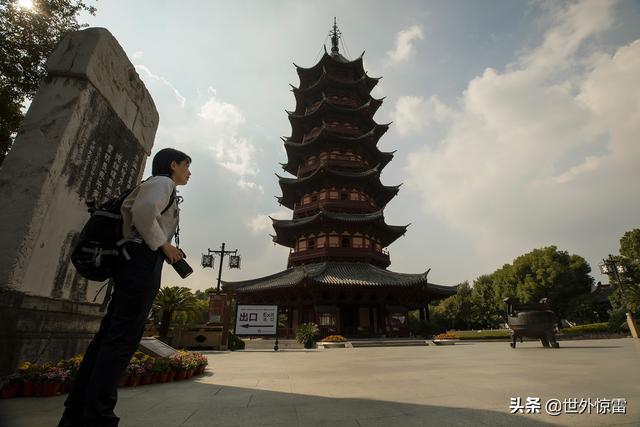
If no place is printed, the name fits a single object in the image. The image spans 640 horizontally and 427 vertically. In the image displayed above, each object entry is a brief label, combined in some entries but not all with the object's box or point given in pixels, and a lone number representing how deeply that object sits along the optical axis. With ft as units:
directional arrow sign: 43.11
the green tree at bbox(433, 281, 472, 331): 135.44
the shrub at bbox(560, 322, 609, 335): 74.13
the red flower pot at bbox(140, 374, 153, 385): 14.09
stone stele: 11.82
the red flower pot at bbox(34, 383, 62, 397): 11.03
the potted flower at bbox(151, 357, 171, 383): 14.46
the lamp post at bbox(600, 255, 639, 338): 61.77
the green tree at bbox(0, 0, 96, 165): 25.05
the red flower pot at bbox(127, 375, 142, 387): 13.44
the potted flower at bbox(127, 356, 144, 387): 13.41
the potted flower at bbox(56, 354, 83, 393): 11.53
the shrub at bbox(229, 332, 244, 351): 46.55
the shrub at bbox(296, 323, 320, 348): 52.70
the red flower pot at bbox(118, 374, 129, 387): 13.14
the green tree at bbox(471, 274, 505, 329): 132.16
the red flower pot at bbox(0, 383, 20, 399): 10.66
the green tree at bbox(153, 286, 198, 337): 50.98
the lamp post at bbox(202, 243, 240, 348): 46.09
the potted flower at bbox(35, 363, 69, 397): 11.05
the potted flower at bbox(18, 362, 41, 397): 10.91
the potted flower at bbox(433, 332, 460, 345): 55.21
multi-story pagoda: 64.64
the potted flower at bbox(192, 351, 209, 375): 16.94
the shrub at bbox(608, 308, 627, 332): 71.55
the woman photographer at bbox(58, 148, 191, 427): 5.73
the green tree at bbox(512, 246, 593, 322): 116.16
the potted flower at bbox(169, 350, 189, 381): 15.40
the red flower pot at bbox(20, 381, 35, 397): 10.91
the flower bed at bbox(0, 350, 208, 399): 10.91
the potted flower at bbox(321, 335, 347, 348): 50.52
